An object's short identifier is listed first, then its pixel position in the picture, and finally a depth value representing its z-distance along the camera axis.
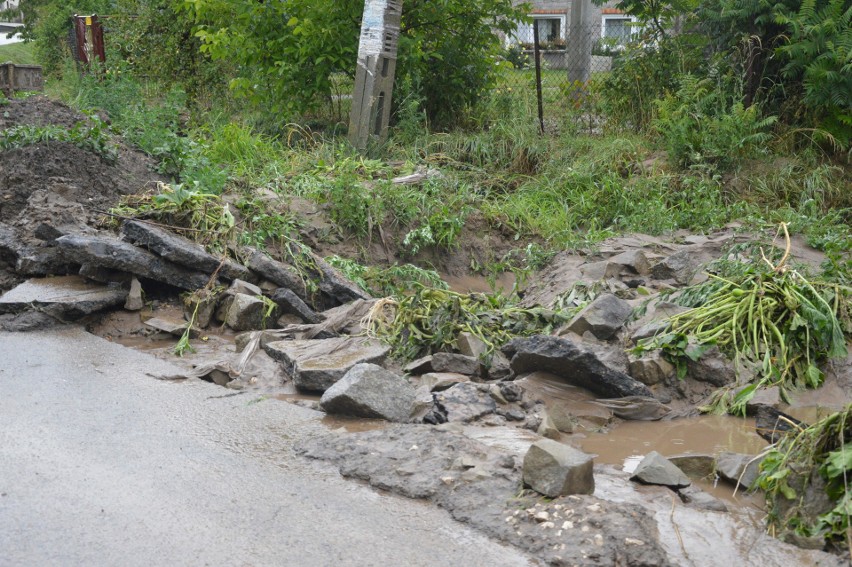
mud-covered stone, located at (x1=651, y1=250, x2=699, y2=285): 7.38
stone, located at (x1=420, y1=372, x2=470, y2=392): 5.34
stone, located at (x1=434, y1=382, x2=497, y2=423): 4.86
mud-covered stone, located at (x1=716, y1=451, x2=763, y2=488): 4.04
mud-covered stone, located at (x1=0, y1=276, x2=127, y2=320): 6.58
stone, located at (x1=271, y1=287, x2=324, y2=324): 6.86
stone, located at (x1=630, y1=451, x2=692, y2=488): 3.98
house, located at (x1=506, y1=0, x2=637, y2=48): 24.28
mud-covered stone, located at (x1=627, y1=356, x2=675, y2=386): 5.41
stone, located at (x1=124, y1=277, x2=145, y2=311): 6.88
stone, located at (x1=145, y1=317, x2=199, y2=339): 6.55
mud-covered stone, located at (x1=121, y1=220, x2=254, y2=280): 6.96
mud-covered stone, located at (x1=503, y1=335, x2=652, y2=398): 5.18
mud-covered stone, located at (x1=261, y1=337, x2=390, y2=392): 5.51
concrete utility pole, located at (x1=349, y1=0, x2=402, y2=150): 11.05
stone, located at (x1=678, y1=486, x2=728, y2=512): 3.84
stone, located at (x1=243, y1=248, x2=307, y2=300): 7.18
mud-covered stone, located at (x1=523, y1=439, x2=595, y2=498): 3.77
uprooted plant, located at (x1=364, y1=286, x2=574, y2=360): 6.00
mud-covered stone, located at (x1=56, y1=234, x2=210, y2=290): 6.80
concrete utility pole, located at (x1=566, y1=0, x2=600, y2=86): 14.76
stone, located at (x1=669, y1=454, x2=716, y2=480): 4.23
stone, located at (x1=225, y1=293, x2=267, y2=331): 6.68
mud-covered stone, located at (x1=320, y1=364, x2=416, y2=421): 4.95
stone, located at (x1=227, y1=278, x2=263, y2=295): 6.93
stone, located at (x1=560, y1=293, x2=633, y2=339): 5.91
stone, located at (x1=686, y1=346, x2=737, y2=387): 5.43
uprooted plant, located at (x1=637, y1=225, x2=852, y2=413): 5.32
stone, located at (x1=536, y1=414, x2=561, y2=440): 4.70
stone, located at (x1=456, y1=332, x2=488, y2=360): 5.77
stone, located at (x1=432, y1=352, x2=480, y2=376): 5.62
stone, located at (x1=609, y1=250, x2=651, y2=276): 7.59
